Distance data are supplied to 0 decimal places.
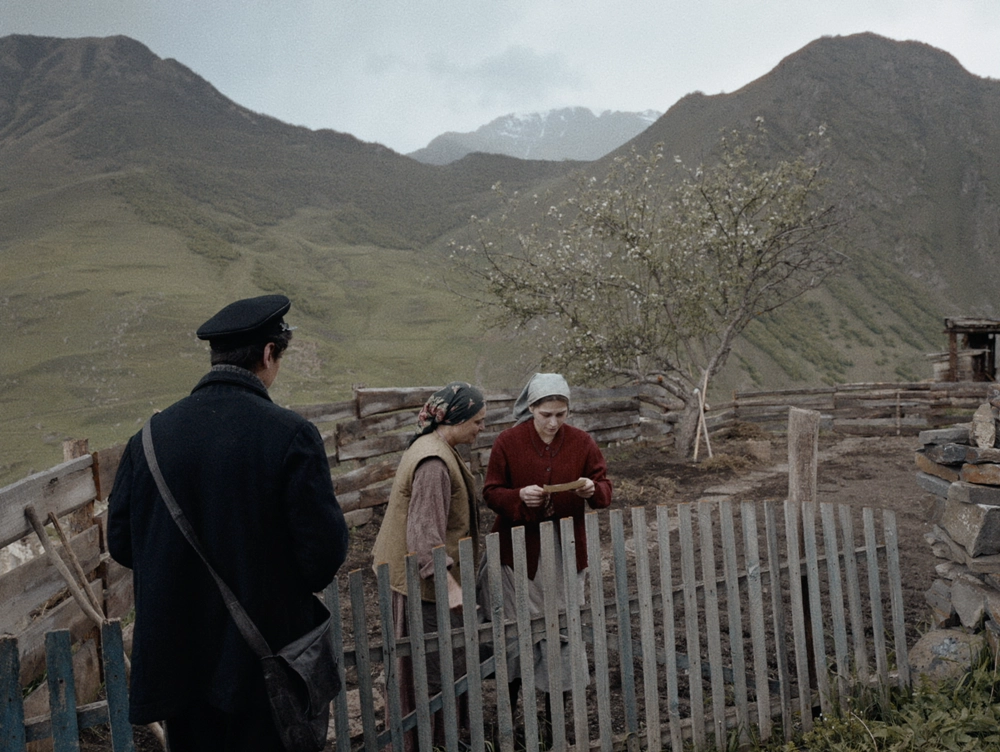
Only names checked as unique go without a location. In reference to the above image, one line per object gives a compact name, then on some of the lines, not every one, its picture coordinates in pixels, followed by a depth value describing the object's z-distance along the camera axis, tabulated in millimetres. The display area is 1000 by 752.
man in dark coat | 1988
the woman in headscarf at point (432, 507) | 3189
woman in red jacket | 3779
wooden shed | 21228
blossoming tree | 12461
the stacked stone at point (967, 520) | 4004
